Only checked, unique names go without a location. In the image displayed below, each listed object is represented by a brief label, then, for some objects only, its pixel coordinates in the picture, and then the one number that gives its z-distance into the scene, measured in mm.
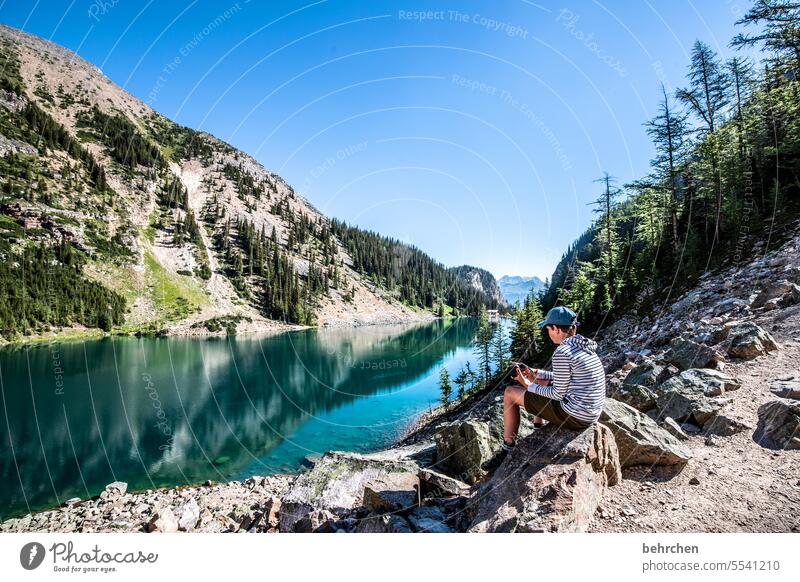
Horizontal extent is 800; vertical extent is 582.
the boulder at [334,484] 6367
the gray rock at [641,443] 4336
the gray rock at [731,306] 10359
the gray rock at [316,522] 5547
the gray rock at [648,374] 8008
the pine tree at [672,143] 19953
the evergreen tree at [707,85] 21188
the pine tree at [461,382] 30531
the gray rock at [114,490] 14750
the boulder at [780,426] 4637
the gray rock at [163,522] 9812
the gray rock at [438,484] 4961
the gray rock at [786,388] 5605
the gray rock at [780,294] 9290
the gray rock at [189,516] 10141
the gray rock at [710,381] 6240
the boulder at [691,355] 7668
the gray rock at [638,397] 6859
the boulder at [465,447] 6133
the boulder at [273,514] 7329
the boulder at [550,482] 3396
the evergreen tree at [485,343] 32312
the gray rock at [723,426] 5207
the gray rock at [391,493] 5004
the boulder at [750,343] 7438
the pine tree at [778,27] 15258
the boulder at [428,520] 4227
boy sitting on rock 3816
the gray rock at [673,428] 5293
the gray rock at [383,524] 4465
